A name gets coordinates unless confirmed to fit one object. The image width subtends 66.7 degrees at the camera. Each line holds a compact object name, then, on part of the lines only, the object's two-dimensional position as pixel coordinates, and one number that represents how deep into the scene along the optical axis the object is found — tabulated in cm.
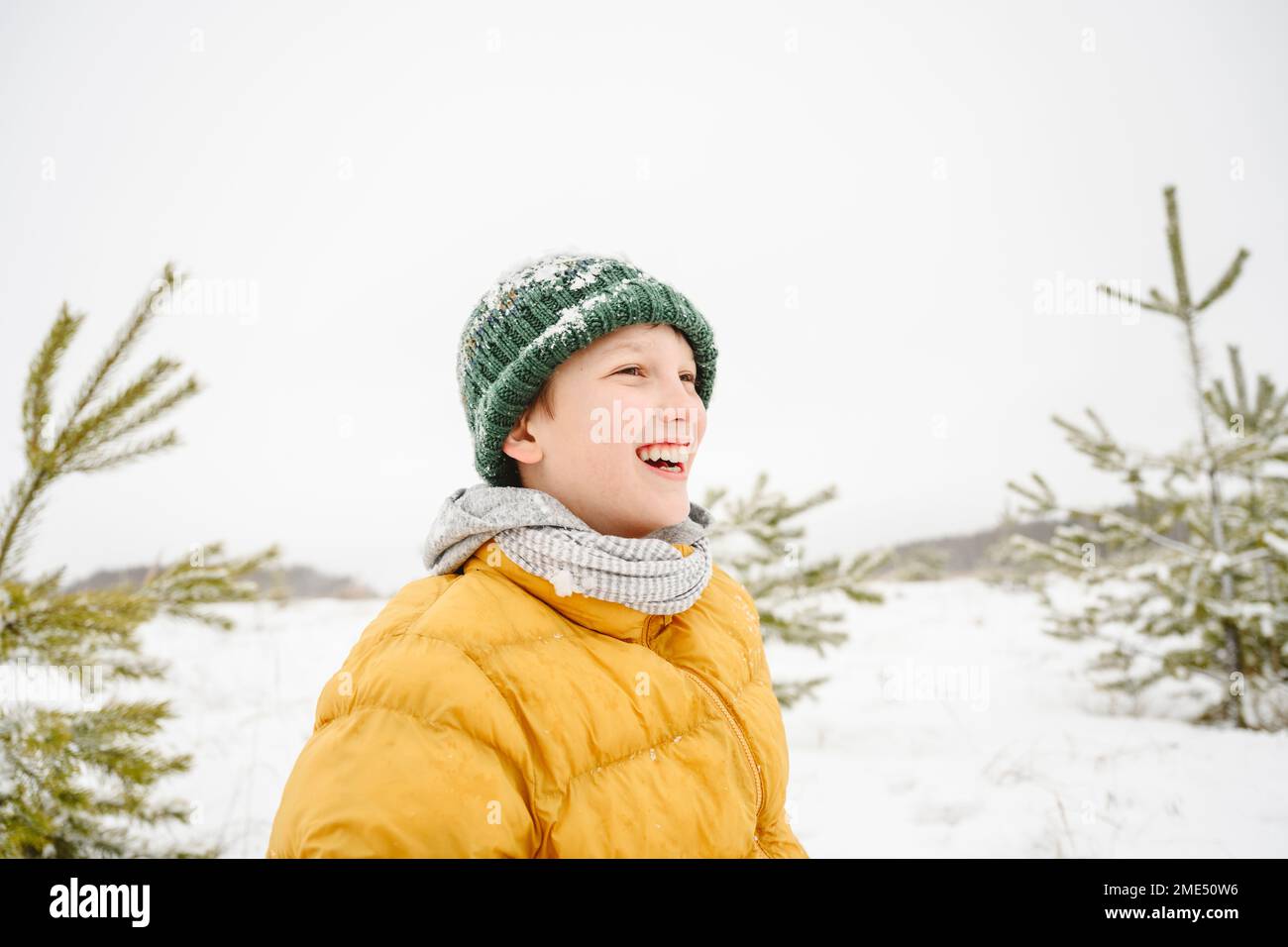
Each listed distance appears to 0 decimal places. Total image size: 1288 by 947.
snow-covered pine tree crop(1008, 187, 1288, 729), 167
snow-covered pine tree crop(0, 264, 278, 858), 75
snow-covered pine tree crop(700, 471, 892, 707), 151
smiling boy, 56
